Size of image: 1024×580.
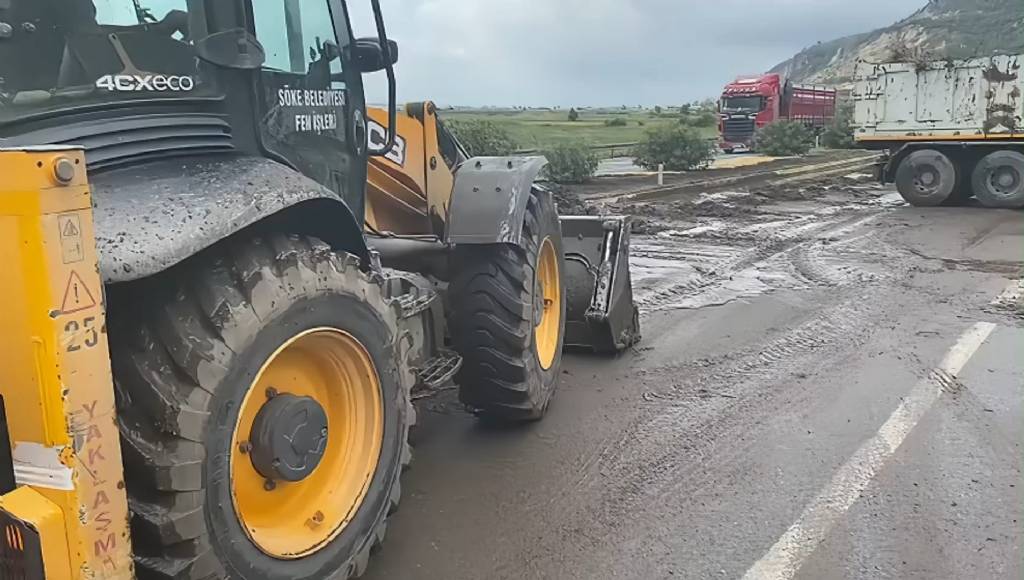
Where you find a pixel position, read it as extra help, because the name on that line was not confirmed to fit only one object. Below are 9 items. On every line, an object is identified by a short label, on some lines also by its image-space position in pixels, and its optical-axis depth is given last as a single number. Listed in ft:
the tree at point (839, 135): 121.80
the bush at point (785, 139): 113.70
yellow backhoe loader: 7.18
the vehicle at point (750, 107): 128.16
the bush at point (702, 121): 192.52
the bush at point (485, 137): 63.36
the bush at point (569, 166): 72.08
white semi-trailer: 54.39
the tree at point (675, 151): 86.74
